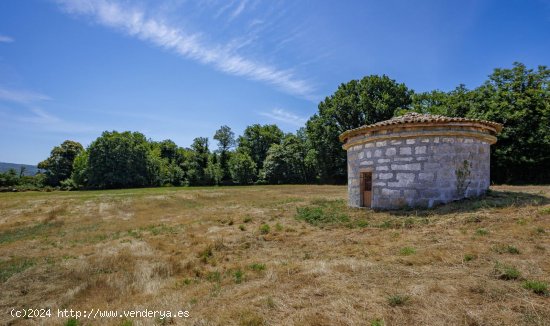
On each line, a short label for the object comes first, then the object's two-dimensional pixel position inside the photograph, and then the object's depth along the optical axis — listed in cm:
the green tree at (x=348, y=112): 3916
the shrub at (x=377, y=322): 384
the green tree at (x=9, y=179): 4906
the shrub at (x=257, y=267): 681
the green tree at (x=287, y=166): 5156
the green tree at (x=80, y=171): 5125
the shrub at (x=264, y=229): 1076
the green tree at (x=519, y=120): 2516
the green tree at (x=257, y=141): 6372
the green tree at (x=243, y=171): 5378
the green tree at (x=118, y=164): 4887
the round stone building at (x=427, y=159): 1132
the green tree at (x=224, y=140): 6394
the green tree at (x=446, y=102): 2923
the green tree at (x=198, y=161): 5619
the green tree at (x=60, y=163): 6094
